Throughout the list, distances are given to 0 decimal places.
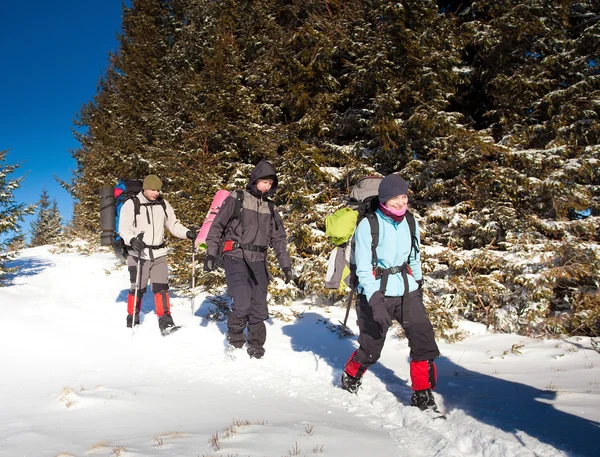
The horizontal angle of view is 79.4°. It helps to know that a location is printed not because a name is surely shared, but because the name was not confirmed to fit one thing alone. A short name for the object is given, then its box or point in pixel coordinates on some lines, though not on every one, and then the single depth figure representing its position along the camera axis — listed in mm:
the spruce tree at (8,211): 9258
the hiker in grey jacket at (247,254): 5270
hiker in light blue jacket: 3686
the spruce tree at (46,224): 40550
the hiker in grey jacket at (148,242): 6508
